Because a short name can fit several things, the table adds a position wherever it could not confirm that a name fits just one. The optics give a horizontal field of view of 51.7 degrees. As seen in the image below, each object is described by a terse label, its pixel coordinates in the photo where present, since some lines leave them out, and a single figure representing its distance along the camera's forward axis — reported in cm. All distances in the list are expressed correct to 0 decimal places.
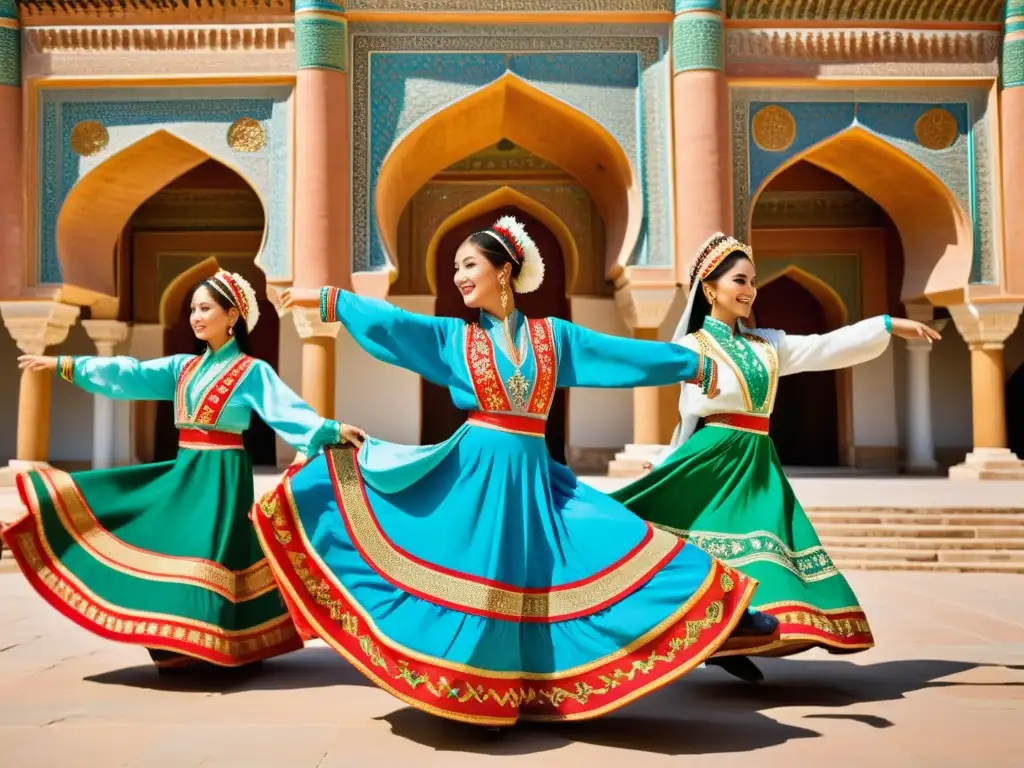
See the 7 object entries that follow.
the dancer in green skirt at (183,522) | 344
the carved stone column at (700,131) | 1030
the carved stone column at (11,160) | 1040
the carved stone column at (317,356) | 1047
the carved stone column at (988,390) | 1073
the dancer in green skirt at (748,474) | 326
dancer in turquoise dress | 270
